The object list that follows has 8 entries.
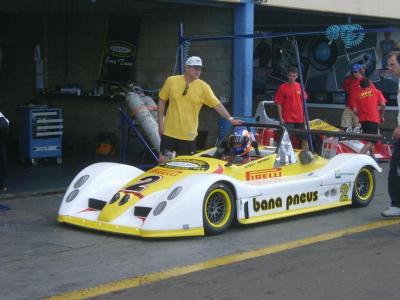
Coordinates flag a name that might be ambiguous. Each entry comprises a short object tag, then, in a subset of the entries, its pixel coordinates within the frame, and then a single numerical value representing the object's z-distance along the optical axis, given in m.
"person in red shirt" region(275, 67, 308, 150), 12.89
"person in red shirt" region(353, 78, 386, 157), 13.32
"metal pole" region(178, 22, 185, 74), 12.11
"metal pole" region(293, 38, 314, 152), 12.11
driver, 8.27
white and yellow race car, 7.21
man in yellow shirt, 9.02
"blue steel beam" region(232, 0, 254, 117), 12.98
